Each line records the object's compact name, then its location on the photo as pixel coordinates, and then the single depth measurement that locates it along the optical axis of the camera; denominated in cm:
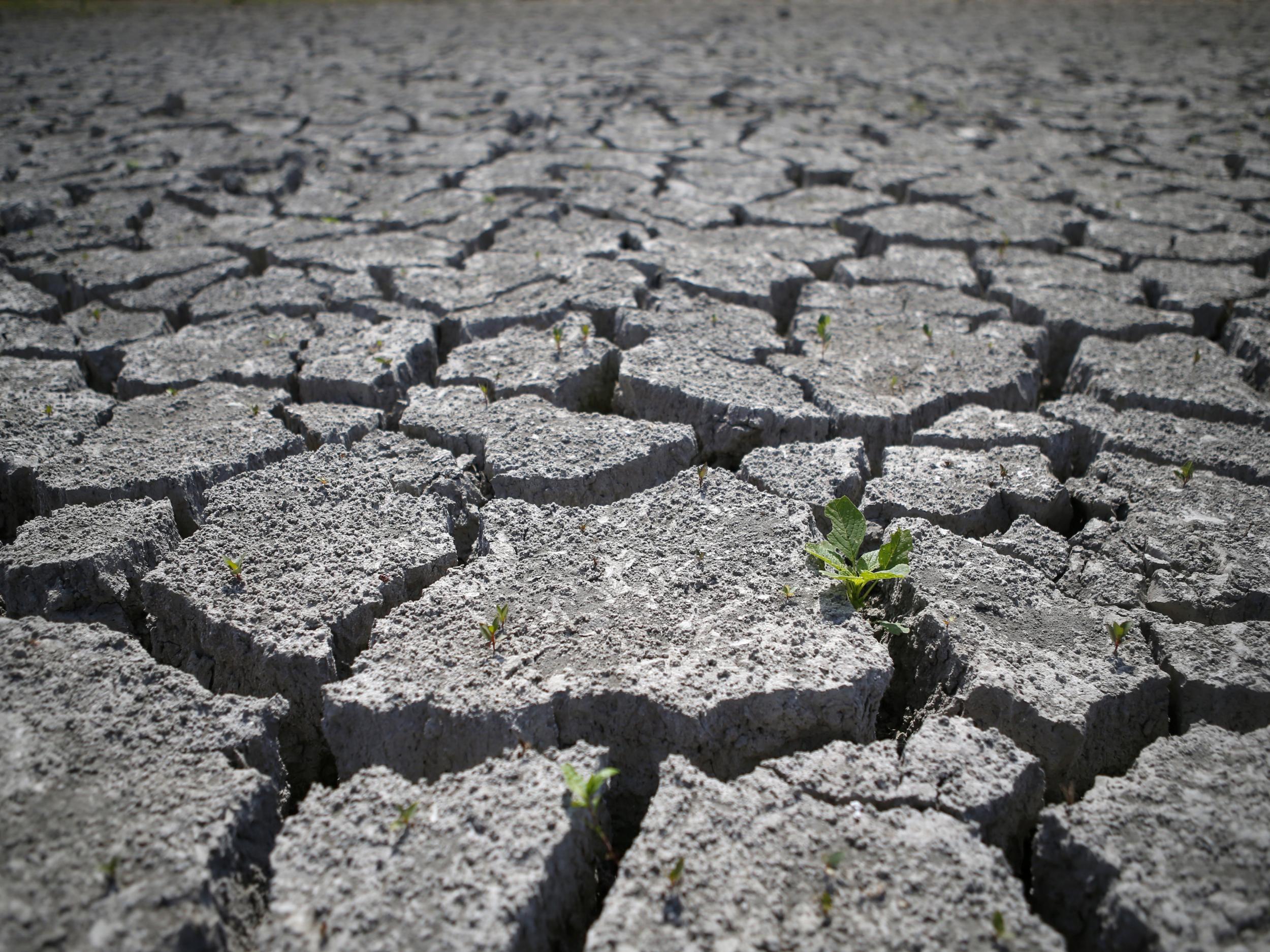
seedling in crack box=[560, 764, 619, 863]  41
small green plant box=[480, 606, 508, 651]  49
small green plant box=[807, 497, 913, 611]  53
